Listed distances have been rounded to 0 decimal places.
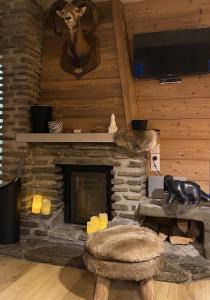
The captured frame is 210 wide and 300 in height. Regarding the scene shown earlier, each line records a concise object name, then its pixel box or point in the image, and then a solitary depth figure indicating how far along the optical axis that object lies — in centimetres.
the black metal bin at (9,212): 305
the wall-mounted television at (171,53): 296
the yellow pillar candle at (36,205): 334
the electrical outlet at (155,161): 328
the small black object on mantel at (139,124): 304
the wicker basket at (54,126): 328
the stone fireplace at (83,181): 313
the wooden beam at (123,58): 316
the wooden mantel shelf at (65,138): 306
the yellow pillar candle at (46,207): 332
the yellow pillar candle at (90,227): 311
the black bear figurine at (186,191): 287
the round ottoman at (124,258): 187
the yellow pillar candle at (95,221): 312
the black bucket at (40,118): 328
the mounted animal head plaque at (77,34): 304
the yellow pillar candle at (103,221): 310
